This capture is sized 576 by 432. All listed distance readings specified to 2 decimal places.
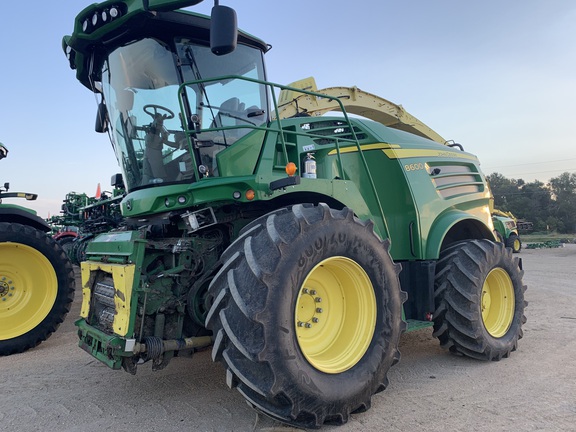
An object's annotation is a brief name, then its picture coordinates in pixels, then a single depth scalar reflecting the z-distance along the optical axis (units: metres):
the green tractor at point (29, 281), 5.40
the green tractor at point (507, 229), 21.23
